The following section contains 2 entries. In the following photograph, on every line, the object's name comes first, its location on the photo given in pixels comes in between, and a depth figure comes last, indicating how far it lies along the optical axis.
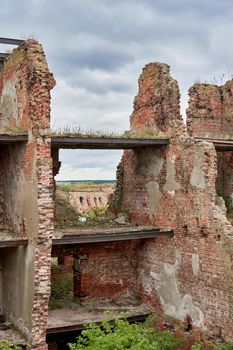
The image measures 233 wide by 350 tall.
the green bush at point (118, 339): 10.82
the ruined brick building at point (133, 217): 12.04
